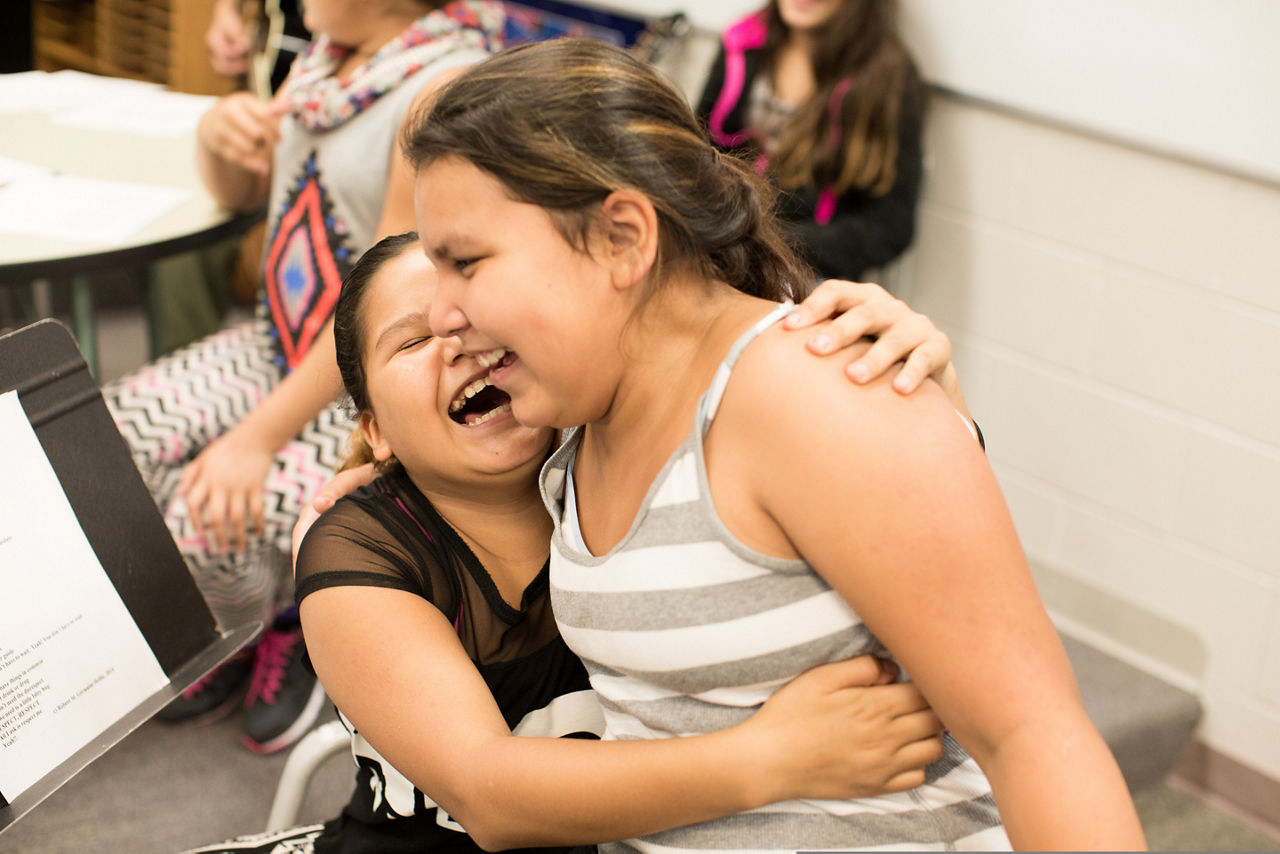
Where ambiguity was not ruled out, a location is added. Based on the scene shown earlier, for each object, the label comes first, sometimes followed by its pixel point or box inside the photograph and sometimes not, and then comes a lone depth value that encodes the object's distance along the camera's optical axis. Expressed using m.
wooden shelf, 2.93
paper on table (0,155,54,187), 2.17
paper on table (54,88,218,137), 2.51
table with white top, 1.87
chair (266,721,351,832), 1.32
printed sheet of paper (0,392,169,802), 1.04
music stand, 1.09
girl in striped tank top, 0.80
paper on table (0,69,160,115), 2.61
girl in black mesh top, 0.90
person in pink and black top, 2.26
